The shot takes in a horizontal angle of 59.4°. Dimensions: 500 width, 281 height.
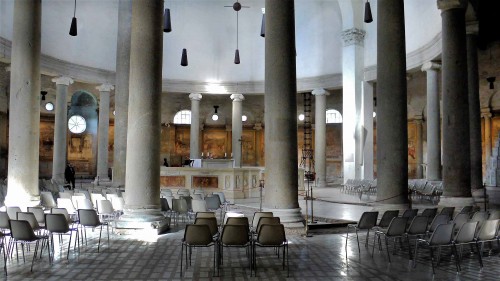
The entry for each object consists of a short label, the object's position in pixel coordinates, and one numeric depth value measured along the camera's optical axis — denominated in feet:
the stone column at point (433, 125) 68.44
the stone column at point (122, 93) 50.72
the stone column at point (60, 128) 76.23
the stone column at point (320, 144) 90.63
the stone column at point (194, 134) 94.48
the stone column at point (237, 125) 94.84
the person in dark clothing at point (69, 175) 73.56
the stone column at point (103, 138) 78.38
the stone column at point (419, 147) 93.25
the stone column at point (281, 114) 32.58
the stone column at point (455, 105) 43.60
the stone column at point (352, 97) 79.82
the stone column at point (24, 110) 37.19
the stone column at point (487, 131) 77.10
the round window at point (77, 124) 106.01
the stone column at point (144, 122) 32.37
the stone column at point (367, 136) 80.23
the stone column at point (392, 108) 36.78
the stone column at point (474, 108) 51.21
